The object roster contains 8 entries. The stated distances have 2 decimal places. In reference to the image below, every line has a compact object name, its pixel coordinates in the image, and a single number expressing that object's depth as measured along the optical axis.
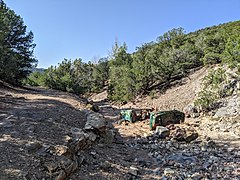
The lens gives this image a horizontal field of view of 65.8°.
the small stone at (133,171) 5.47
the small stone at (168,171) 5.60
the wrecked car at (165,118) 10.59
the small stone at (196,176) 5.34
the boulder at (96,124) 7.52
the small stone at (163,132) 9.05
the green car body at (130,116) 12.54
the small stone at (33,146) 4.82
